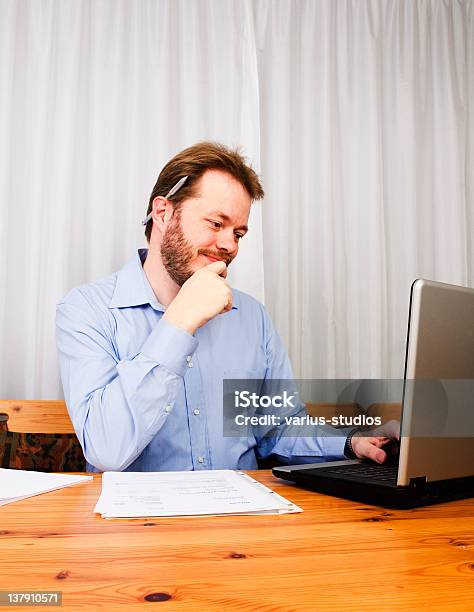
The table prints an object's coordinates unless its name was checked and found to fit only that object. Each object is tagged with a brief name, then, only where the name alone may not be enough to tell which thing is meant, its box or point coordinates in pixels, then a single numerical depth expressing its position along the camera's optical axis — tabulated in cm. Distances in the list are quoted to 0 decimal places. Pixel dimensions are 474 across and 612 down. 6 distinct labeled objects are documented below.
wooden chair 151
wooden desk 44
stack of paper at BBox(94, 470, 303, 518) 70
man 105
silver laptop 67
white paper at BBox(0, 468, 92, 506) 80
